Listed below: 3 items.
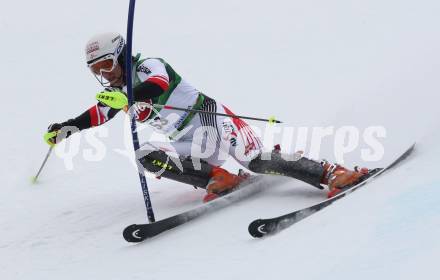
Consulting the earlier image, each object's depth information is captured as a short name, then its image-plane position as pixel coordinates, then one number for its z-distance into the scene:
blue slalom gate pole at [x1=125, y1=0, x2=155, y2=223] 9.62
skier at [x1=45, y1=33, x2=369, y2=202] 10.45
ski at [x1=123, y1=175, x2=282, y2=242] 9.72
